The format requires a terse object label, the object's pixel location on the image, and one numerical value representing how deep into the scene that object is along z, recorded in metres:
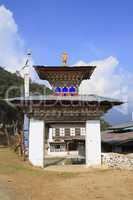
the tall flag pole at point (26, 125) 19.61
